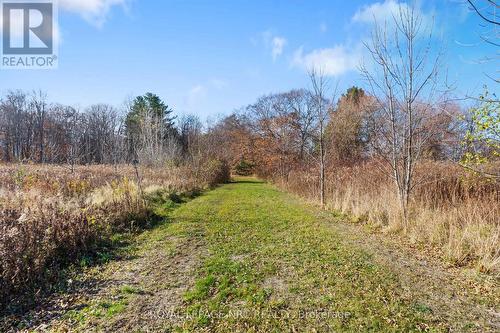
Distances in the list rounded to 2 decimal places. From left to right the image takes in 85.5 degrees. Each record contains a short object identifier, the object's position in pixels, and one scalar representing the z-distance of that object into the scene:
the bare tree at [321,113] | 10.75
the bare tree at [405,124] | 6.62
